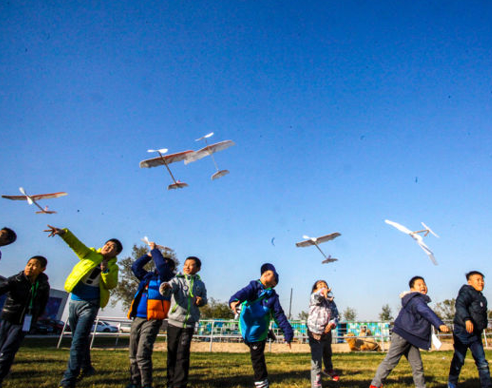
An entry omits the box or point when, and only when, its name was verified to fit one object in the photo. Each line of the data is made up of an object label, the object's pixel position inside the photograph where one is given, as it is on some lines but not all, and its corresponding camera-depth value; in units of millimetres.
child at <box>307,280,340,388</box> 4559
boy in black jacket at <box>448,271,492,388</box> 4793
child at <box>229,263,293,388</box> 3912
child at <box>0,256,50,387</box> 3840
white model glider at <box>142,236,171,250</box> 4425
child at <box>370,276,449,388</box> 4160
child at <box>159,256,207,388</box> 3812
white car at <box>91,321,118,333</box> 33375
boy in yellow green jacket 4203
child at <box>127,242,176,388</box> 4062
